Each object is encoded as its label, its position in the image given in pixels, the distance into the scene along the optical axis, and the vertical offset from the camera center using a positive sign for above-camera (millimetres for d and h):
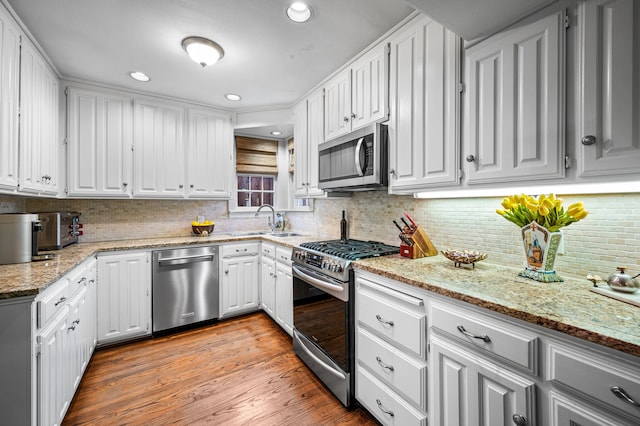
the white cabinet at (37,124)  1902 +706
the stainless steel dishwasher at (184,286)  2750 -774
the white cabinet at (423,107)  1549 +662
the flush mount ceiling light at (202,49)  2004 +1242
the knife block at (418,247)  1833 -229
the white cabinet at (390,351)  1345 -763
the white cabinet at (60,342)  1317 -758
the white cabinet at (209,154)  3287 +733
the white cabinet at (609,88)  964 +468
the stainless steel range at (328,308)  1789 -702
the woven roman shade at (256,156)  3855 +837
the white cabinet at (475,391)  961 -701
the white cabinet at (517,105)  1151 +511
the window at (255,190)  3996 +350
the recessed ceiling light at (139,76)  2551 +1315
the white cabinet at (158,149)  2980 +724
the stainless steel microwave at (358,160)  1947 +415
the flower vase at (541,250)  1294 -179
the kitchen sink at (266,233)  3584 -281
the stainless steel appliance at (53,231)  2240 -152
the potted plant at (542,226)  1264 -61
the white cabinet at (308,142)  2773 +774
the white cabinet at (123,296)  2506 -793
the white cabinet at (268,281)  2918 -759
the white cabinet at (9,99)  1634 +717
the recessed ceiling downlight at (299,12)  1666 +1278
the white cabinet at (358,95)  1998 +979
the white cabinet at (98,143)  2664 +714
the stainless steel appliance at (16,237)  1740 -159
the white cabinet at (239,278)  3076 -759
